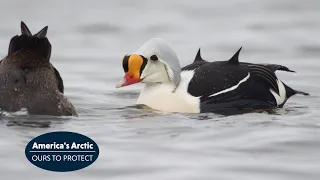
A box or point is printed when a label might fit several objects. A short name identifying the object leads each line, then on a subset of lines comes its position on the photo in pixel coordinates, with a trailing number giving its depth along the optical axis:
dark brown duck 19.80
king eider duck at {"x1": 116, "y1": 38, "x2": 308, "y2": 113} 23.00
